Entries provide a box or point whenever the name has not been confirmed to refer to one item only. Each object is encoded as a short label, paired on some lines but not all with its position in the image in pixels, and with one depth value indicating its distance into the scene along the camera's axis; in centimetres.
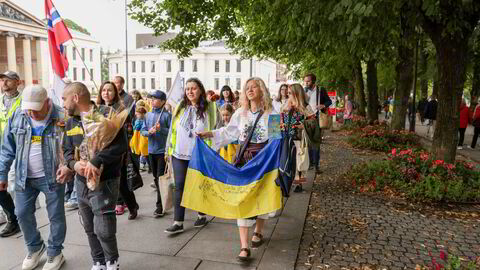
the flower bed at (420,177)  628
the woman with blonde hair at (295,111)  580
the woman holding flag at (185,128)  488
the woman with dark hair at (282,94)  897
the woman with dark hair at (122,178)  529
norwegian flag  620
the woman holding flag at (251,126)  452
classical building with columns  5972
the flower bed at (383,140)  1240
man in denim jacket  382
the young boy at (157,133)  583
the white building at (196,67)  10802
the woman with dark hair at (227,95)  937
